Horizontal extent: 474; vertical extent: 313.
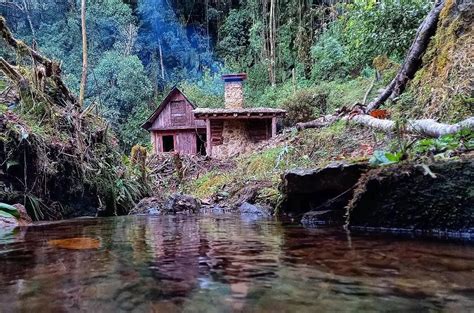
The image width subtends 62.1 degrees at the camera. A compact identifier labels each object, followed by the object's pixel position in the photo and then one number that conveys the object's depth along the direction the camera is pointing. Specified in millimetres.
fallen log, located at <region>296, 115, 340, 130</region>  11523
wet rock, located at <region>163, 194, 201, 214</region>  6945
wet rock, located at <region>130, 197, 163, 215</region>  7145
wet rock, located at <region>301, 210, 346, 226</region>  4135
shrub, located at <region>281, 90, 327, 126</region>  18734
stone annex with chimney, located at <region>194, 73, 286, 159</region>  18344
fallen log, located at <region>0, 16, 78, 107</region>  7004
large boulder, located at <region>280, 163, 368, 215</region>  4203
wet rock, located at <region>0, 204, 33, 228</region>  4202
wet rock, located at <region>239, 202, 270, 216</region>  6143
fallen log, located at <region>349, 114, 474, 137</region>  4292
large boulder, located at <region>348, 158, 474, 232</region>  2955
